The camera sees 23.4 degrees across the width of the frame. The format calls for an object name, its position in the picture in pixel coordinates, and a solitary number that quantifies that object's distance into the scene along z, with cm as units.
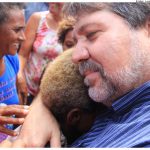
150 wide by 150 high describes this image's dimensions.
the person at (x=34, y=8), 273
